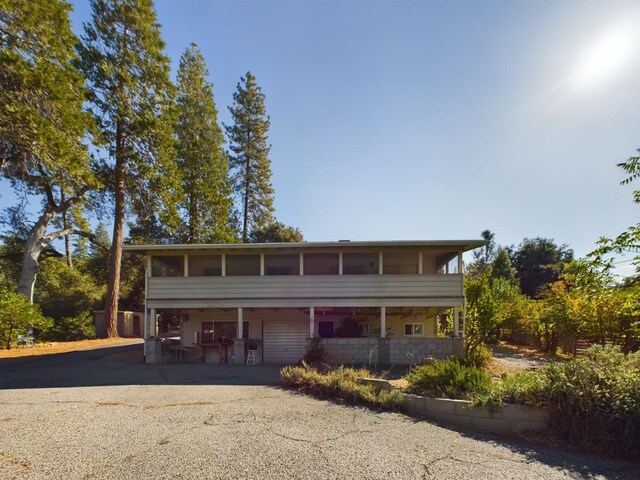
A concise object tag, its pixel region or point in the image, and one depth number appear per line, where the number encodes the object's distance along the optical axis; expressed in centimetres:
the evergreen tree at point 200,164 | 2331
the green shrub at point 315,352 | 1220
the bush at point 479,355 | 1148
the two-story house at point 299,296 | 1297
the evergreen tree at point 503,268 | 3734
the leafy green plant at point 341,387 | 658
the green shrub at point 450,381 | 624
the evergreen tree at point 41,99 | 1255
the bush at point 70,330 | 2166
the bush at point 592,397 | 461
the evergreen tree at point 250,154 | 3056
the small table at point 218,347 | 1365
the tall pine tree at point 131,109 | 1819
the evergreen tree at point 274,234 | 3038
